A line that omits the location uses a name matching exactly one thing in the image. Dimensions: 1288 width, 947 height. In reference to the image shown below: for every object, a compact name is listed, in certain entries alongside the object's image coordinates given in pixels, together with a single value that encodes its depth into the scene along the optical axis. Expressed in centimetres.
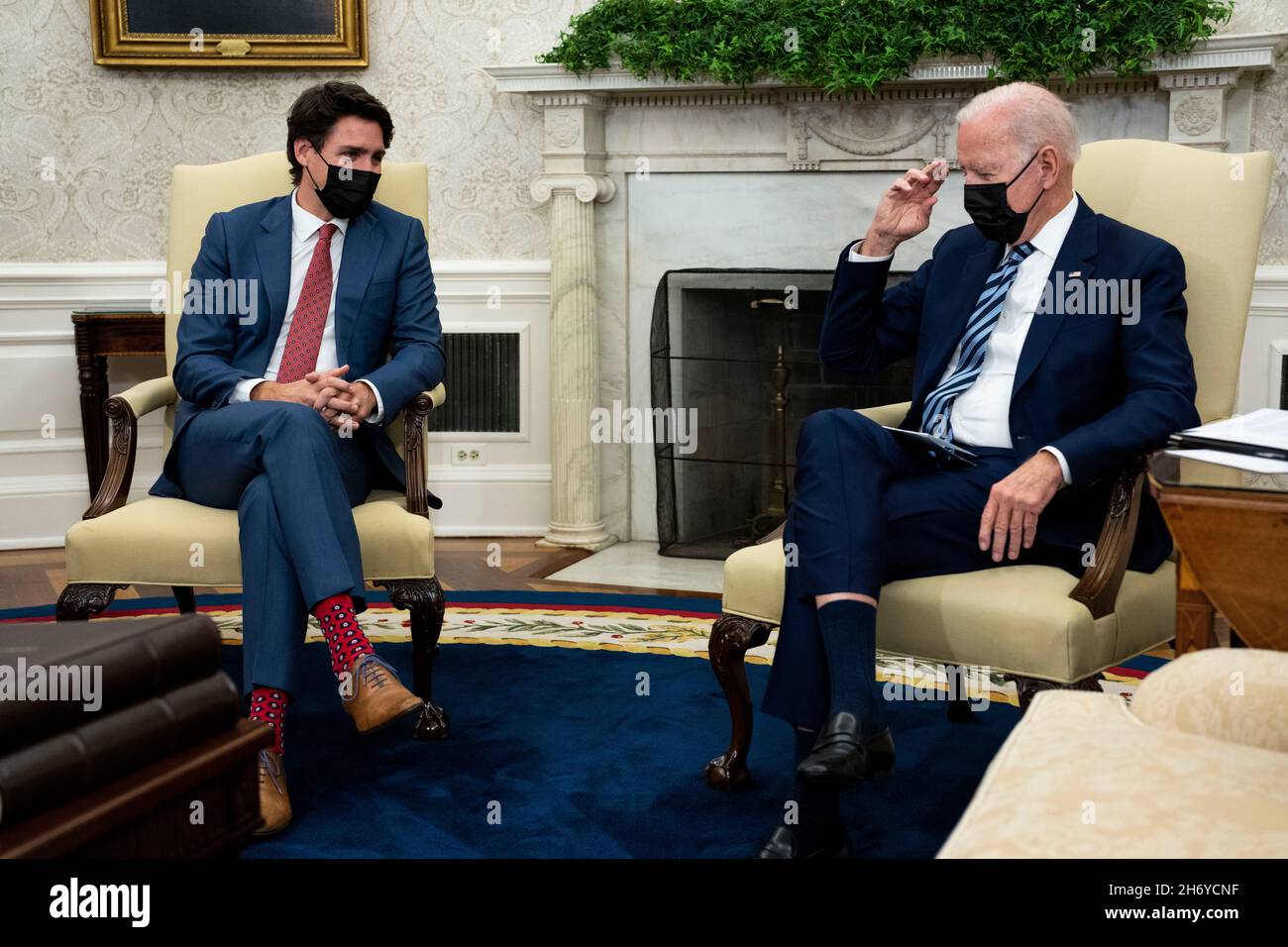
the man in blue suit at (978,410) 215
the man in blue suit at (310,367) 253
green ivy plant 375
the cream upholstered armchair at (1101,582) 211
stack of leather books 150
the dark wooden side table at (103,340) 450
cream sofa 110
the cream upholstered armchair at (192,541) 269
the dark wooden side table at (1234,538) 173
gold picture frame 479
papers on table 183
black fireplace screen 453
